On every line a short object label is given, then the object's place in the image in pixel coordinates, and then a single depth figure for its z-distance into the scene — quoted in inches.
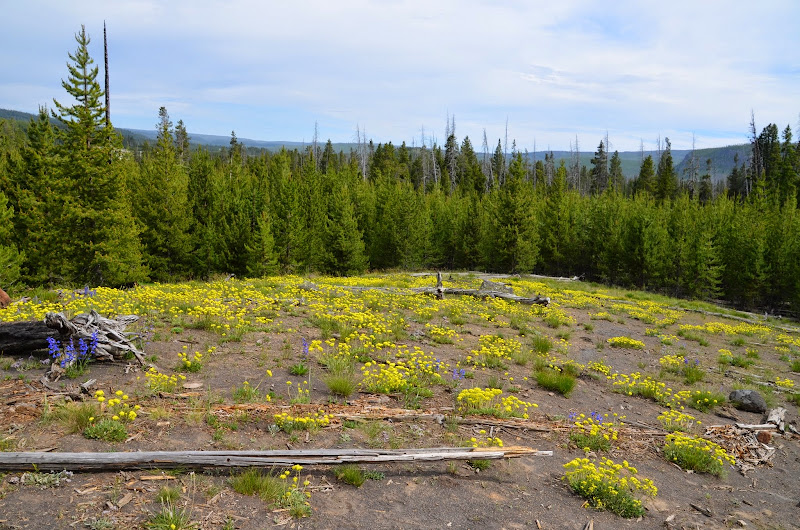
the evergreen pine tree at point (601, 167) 3326.8
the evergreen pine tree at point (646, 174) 2709.6
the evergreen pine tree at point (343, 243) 1444.4
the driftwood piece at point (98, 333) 272.7
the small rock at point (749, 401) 371.9
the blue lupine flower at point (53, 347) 256.8
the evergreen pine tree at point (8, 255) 770.2
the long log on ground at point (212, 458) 163.0
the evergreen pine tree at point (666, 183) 2482.8
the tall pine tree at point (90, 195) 885.2
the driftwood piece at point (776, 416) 334.6
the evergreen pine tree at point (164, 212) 1176.8
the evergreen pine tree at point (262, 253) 1181.7
